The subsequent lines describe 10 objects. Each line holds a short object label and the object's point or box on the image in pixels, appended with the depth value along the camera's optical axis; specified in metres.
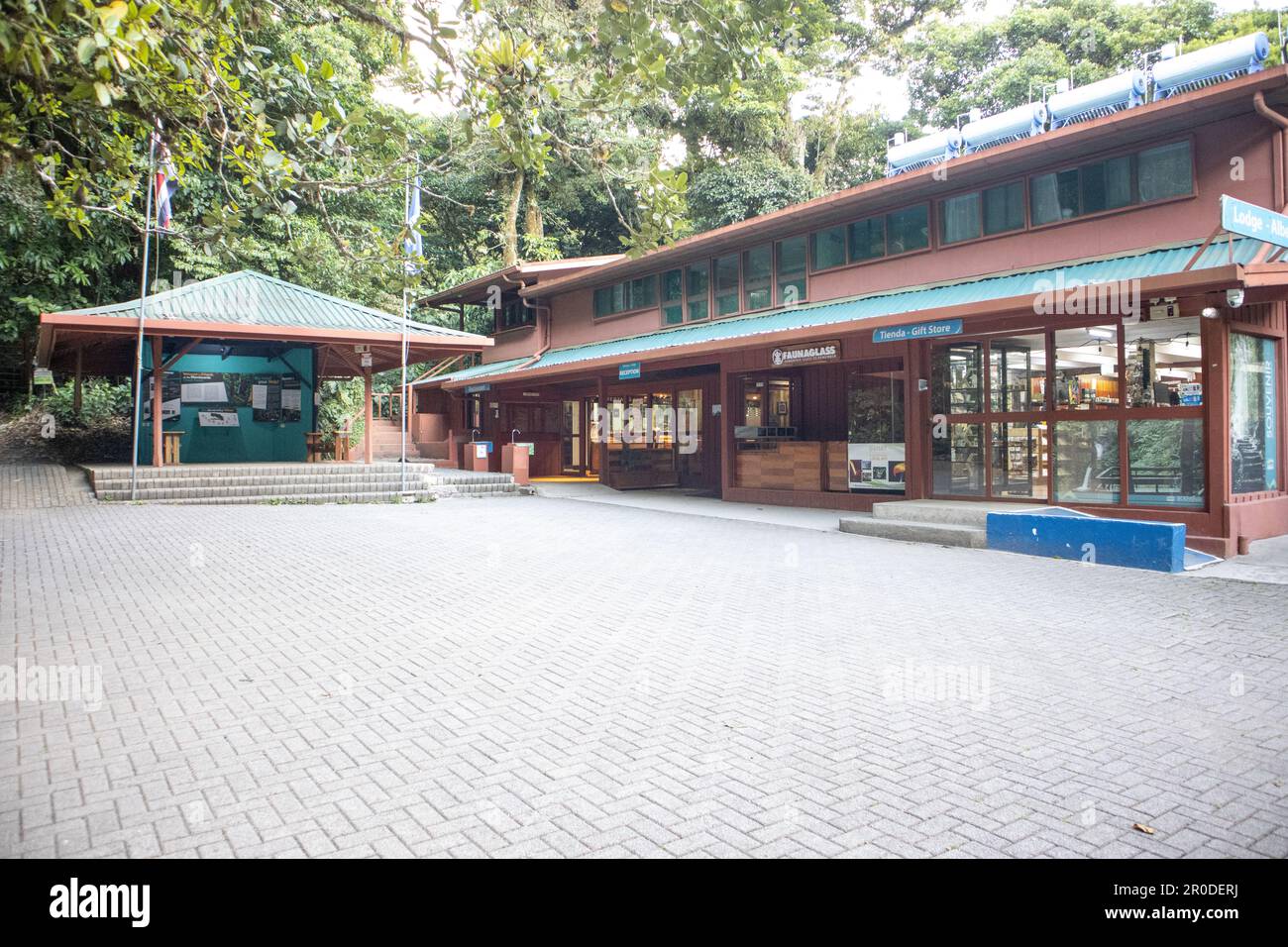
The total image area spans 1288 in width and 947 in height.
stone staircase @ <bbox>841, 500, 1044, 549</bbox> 11.20
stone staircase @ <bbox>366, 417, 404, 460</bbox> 30.06
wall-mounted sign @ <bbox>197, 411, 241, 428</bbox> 19.80
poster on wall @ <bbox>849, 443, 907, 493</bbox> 14.52
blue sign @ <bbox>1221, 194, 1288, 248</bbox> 7.96
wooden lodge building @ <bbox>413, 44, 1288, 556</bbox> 10.29
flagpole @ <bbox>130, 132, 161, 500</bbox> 13.35
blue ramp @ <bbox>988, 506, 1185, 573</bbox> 8.95
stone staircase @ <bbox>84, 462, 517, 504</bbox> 15.52
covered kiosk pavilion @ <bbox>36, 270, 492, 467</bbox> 17.25
